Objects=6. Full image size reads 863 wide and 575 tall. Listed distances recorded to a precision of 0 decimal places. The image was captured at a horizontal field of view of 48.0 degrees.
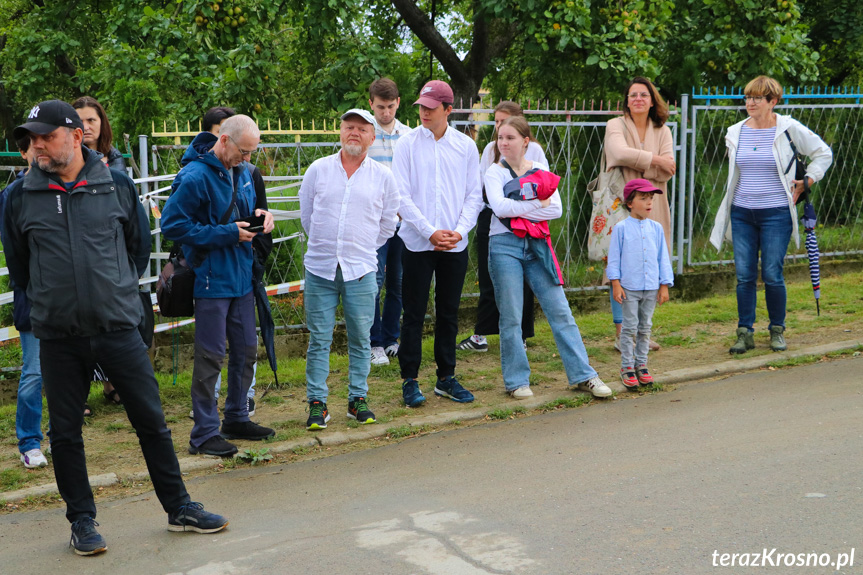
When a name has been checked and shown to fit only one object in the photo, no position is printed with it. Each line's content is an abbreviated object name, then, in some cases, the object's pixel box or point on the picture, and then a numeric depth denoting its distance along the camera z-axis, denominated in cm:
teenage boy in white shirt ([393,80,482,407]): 638
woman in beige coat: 750
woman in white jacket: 753
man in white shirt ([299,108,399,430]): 594
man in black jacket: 413
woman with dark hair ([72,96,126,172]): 575
